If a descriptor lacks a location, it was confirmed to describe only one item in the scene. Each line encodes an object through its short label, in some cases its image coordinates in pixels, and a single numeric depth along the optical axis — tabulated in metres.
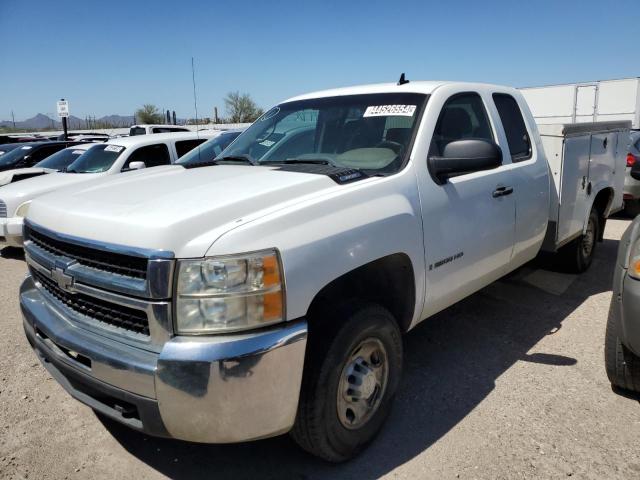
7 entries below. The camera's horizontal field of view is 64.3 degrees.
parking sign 16.58
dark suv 10.94
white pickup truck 2.03
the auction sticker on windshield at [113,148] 7.92
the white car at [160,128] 16.19
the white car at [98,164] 6.87
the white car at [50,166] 8.70
